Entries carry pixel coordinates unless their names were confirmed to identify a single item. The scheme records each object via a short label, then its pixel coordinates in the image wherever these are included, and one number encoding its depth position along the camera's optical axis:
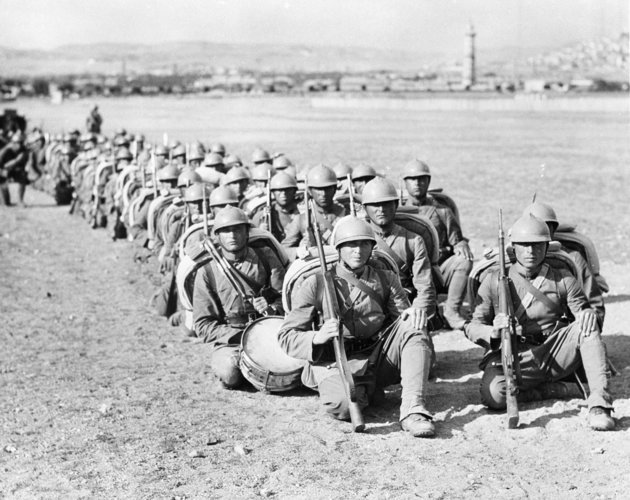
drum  9.02
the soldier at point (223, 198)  12.50
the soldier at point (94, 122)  40.59
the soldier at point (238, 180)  14.96
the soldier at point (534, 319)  8.35
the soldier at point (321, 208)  11.87
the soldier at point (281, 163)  16.50
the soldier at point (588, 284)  8.74
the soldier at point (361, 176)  13.66
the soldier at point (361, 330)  8.19
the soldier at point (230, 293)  9.60
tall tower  169.25
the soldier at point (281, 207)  12.95
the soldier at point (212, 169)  16.08
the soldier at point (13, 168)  26.92
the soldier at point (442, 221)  11.60
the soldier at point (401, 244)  10.32
